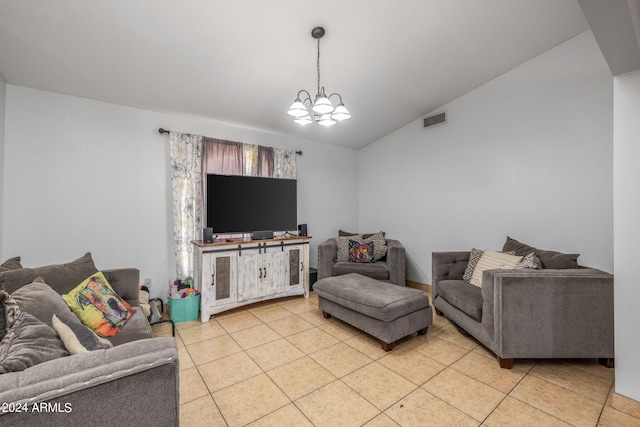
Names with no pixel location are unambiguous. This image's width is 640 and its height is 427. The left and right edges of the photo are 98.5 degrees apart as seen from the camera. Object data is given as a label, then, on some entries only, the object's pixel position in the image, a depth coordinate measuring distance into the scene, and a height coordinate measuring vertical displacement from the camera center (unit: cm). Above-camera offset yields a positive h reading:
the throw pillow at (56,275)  158 -40
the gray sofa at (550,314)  198 -74
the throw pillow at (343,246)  405 -49
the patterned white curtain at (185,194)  329 +23
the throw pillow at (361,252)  395 -56
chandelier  213 +84
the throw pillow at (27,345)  88 -46
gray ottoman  234 -85
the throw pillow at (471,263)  291 -54
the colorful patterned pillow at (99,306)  173 -62
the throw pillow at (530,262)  234 -43
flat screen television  332 +12
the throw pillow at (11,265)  168 -33
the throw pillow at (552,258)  227 -38
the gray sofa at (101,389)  74 -51
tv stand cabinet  306 -71
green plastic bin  297 -103
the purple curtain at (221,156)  352 +75
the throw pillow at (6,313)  105 -39
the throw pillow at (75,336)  113 -54
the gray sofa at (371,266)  372 -73
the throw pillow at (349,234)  436 -35
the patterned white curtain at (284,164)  411 +75
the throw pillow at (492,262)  253 -47
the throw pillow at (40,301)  128 -43
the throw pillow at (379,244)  402 -47
